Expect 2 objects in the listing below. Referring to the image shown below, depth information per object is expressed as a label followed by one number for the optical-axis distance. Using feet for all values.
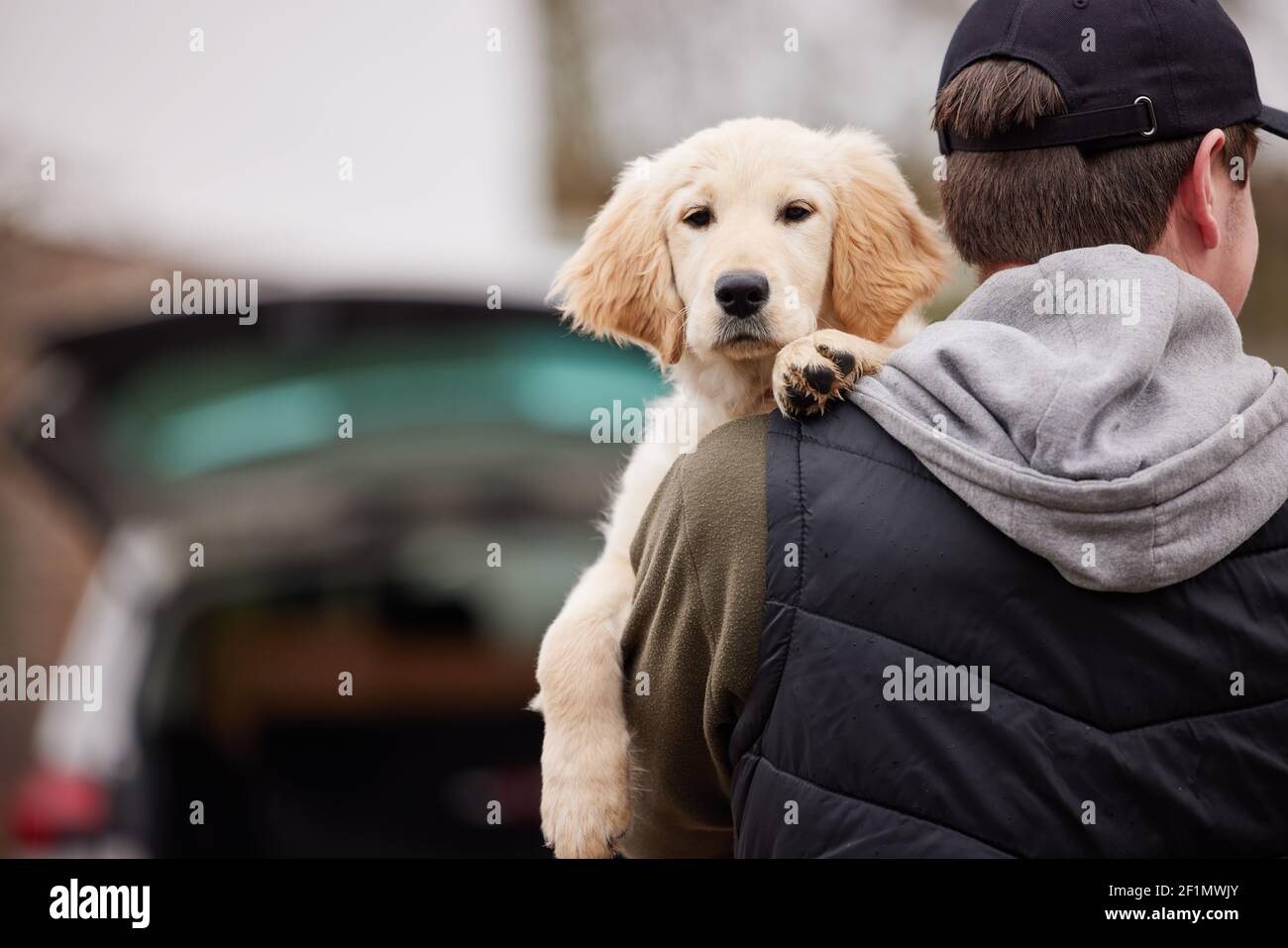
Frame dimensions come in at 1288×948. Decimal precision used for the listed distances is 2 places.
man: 5.41
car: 14.16
